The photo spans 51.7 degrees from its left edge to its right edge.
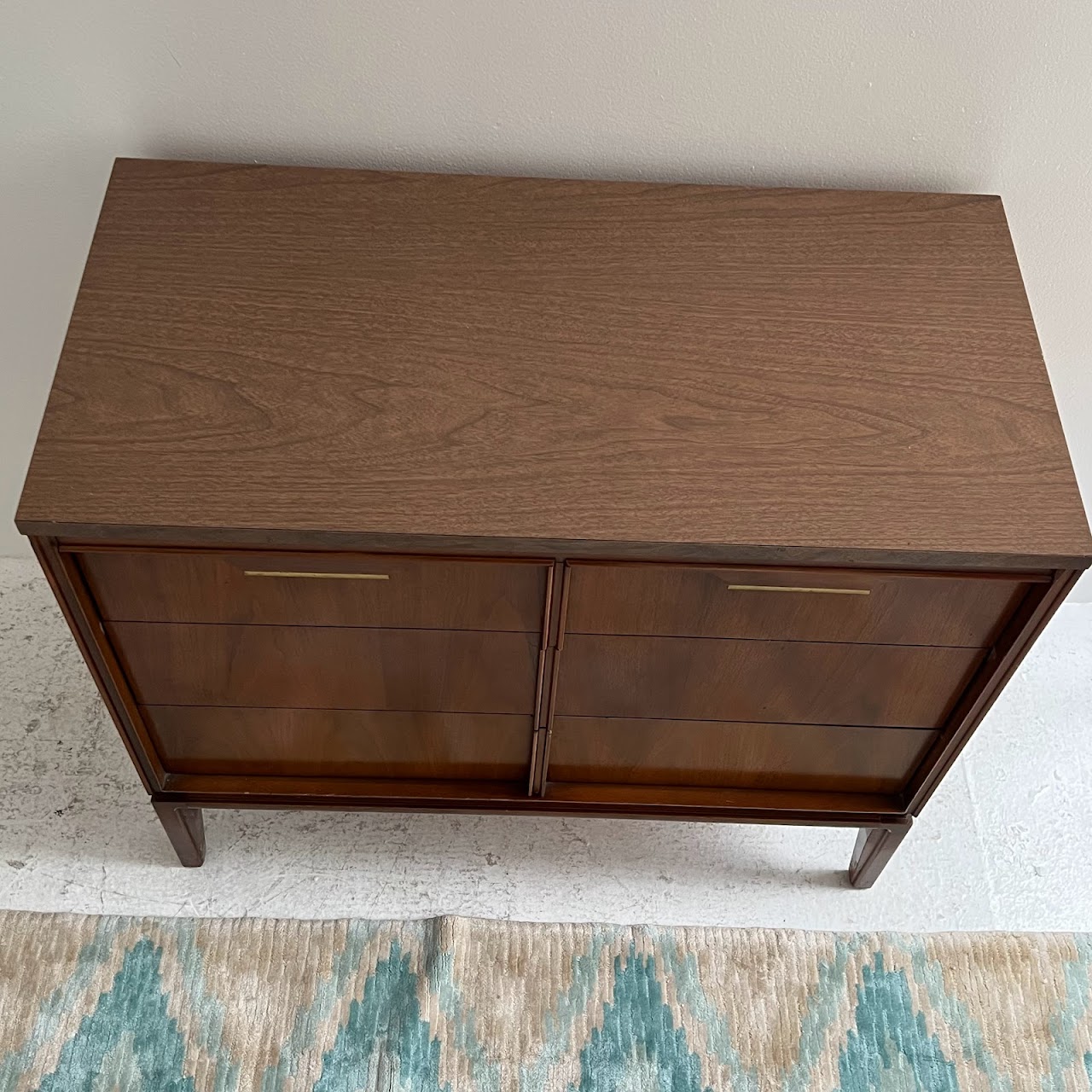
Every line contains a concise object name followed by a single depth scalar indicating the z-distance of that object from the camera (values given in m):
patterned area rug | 1.18
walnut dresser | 0.86
